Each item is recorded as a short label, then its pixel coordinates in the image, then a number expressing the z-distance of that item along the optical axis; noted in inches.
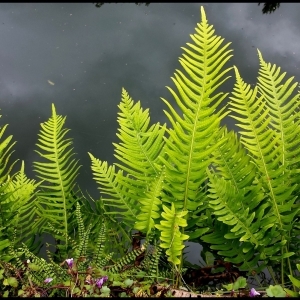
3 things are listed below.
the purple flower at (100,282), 34.4
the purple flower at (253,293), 33.5
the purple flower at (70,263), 35.7
